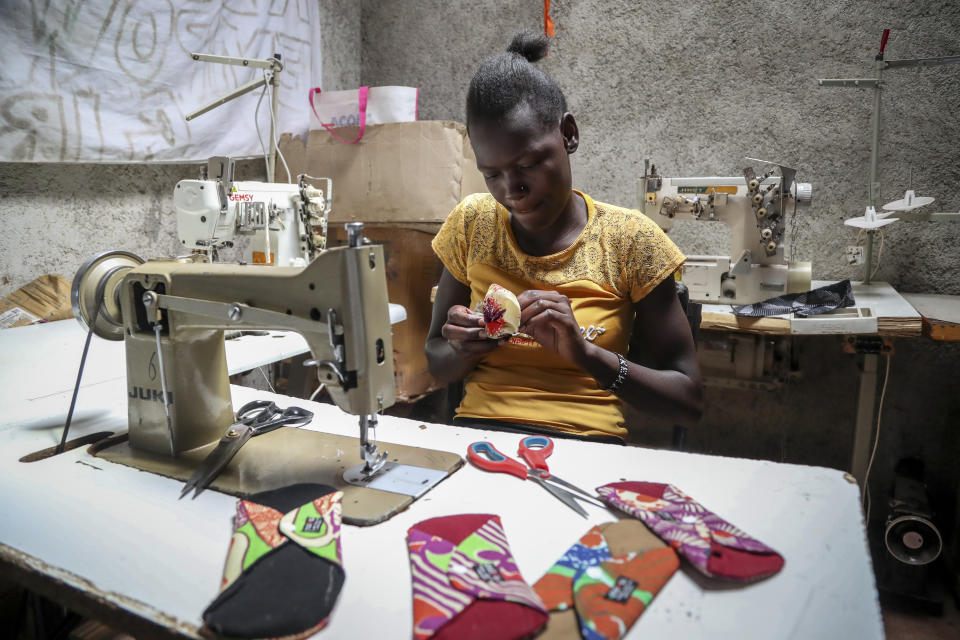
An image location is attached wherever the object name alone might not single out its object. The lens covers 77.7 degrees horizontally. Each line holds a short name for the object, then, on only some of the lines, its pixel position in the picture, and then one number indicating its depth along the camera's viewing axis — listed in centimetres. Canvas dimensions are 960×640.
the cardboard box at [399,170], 268
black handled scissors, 94
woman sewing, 133
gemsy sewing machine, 204
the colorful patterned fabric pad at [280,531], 72
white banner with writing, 206
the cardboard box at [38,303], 203
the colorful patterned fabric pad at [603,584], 60
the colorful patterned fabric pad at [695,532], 68
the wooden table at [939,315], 181
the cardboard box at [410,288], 292
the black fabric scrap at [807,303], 204
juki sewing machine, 90
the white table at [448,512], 62
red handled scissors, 88
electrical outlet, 260
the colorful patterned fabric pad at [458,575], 62
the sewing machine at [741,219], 210
